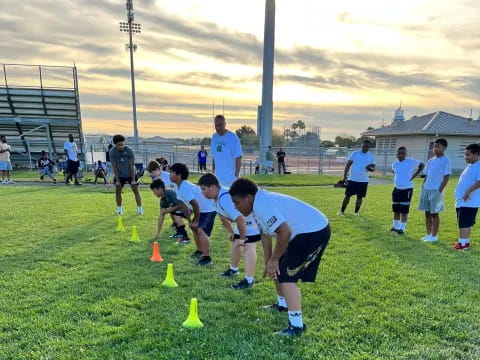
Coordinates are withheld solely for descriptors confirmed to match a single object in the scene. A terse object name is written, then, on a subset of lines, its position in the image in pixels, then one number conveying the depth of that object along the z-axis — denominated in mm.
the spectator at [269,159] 22667
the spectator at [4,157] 14478
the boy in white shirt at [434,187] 6578
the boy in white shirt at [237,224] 4023
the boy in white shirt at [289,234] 2959
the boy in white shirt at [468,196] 5953
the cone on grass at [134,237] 6570
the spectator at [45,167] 17094
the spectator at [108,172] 17141
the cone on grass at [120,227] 7355
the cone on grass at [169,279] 4438
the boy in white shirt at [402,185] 7262
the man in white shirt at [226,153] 5989
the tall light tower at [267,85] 21491
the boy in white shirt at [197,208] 4960
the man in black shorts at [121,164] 8312
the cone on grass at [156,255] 5420
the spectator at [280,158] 22531
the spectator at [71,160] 14328
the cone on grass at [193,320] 3414
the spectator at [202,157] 21922
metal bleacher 22438
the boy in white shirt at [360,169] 8773
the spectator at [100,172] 16922
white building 30366
